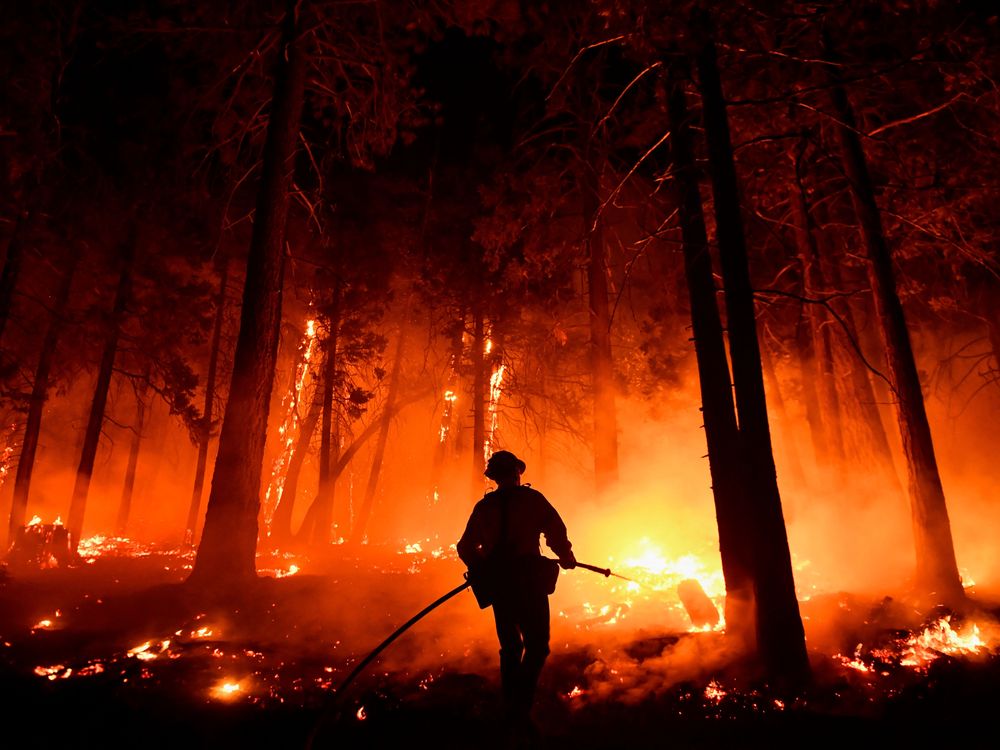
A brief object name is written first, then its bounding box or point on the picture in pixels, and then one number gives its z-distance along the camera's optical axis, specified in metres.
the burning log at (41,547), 13.55
